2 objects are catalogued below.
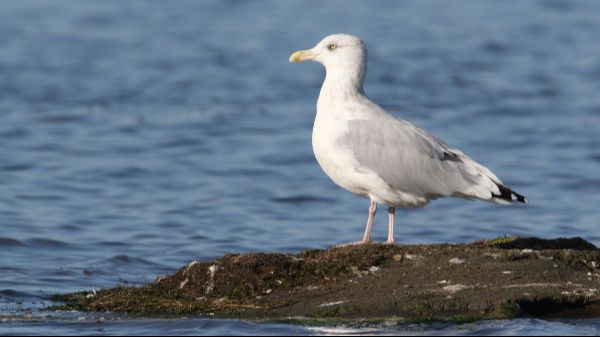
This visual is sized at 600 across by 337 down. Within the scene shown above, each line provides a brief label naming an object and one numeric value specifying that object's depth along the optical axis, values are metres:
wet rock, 15.42
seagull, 18.30
